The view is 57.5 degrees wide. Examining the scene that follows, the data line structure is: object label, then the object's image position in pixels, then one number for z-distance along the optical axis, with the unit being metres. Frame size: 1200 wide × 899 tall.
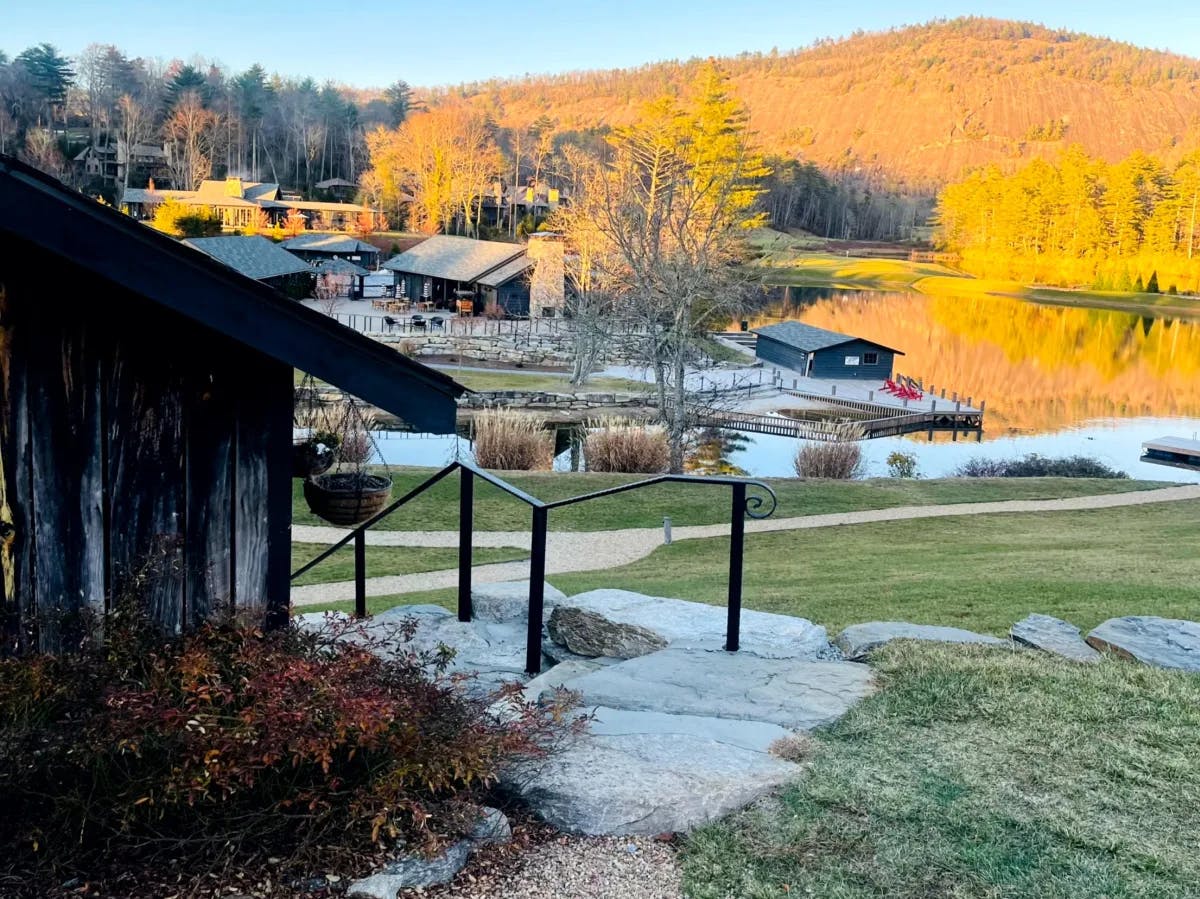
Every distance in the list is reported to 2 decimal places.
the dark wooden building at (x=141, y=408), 3.71
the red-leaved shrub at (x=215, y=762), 3.21
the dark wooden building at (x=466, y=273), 52.69
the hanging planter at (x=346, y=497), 5.32
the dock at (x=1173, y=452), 29.62
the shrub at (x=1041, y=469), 25.05
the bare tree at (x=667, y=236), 26.16
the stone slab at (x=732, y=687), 4.80
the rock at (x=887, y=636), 6.14
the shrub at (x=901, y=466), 25.77
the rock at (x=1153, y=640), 6.07
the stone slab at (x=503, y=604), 6.85
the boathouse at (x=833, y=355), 45.84
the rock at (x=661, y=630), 6.04
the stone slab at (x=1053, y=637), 6.32
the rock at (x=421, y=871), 3.20
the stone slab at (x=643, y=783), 3.72
